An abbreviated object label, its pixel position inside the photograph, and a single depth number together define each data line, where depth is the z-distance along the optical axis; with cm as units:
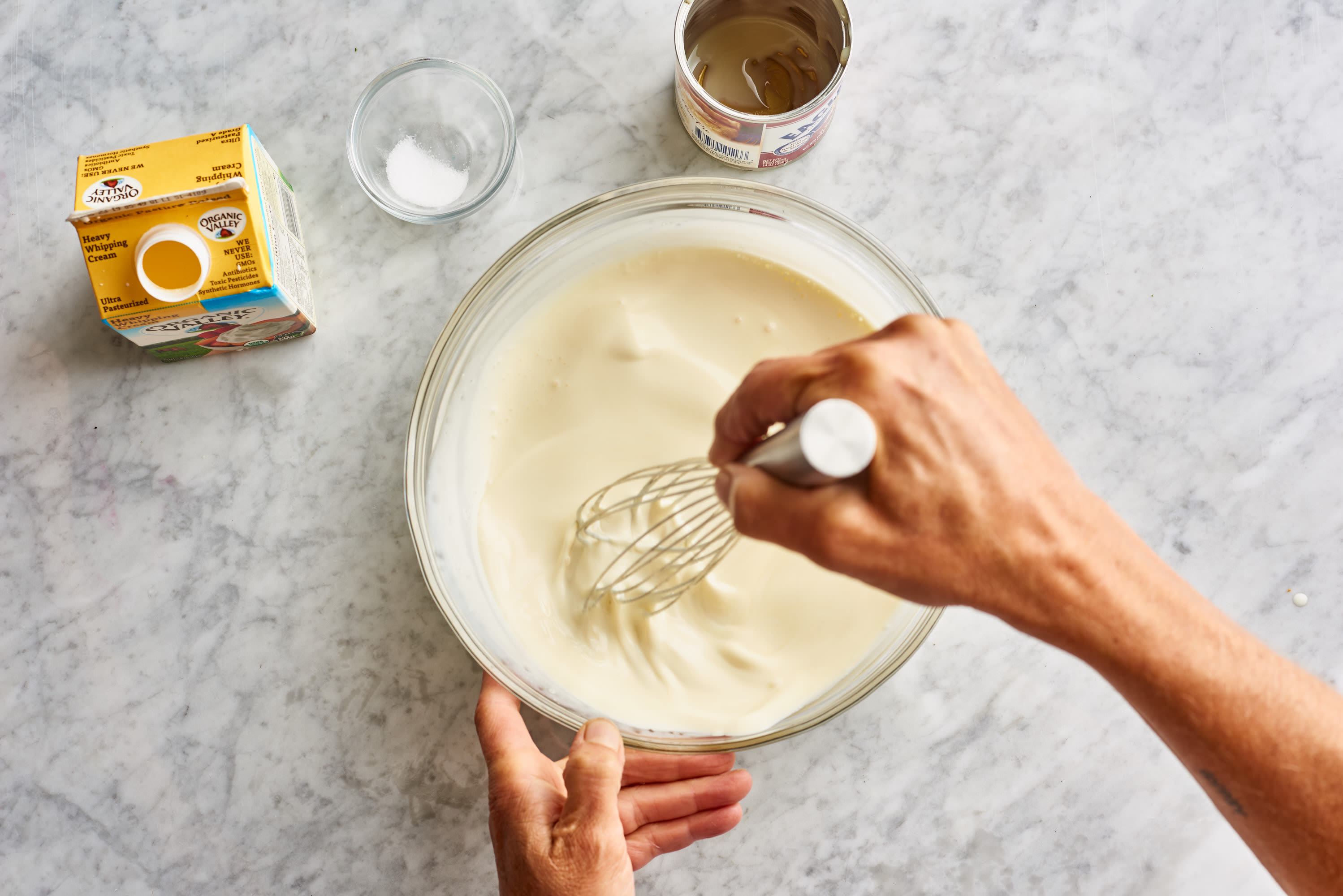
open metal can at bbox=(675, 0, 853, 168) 75
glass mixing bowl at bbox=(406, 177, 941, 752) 77
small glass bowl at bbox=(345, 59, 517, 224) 81
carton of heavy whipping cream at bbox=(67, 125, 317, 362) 76
